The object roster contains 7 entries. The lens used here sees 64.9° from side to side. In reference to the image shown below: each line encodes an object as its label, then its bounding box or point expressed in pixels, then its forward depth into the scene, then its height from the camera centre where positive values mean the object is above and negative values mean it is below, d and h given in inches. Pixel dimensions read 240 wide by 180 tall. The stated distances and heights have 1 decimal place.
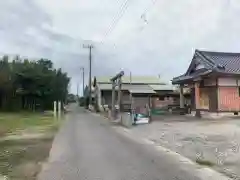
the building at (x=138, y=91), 1046.1 +45.9
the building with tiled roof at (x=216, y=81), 615.4 +62.4
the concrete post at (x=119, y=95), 732.6 +13.1
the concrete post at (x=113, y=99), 790.5 -2.9
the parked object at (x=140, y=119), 563.6 -60.2
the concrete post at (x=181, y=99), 799.2 +0.0
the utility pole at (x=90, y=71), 1479.1 +216.1
